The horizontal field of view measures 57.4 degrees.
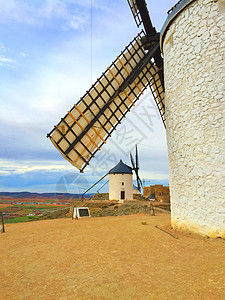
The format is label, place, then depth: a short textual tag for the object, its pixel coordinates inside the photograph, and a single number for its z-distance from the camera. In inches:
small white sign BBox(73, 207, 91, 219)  472.8
